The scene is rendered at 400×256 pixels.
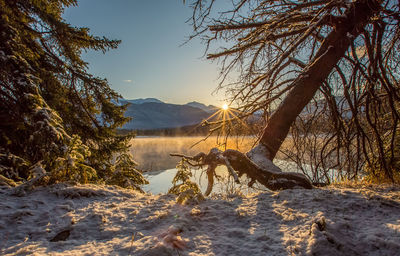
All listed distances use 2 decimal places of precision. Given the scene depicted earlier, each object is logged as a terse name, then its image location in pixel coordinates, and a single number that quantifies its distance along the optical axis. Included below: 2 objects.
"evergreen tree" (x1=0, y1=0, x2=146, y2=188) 2.72
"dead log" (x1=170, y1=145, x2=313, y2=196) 2.95
